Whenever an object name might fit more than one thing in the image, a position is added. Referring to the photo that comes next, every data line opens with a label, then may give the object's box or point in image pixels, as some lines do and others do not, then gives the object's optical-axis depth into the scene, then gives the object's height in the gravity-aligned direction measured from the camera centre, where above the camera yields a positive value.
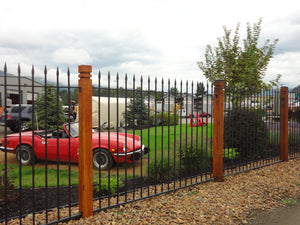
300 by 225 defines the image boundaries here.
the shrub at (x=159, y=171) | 5.10 -1.32
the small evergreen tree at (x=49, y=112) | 10.44 -0.18
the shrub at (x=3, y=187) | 3.76 -1.22
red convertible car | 5.60 -0.92
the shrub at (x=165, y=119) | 13.61 -0.68
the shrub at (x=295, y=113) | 8.33 -0.18
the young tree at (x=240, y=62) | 9.71 +1.87
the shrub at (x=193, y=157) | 5.57 -1.13
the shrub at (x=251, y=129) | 6.89 -0.62
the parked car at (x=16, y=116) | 12.14 -0.44
